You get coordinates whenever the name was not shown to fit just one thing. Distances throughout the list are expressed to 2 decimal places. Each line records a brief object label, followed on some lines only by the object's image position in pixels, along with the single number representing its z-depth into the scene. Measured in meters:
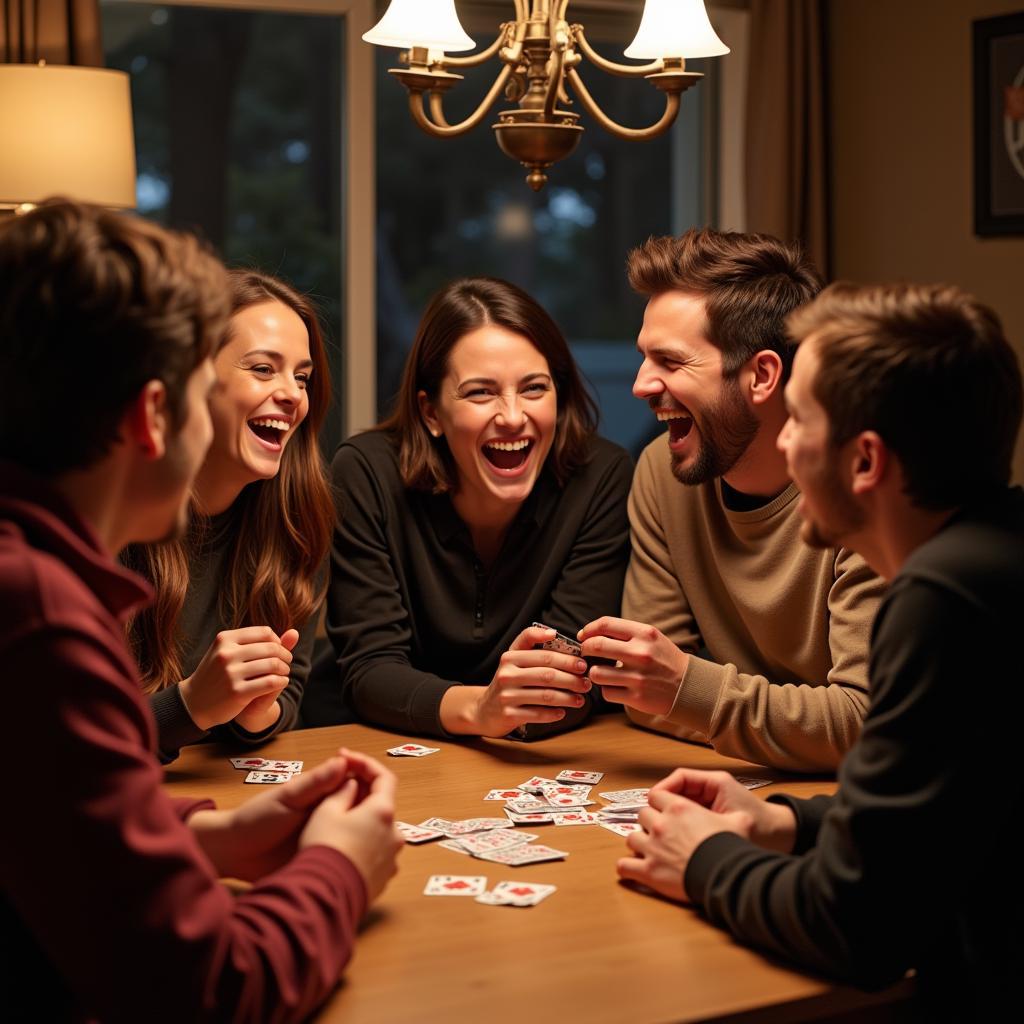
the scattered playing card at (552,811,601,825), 1.94
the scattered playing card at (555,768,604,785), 2.15
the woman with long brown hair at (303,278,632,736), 2.71
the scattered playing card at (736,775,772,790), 2.11
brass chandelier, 2.27
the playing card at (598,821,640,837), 1.89
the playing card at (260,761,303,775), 2.19
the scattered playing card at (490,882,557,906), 1.63
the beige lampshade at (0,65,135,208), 3.70
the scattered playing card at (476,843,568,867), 1.77
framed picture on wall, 4.56
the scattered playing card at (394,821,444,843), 1.86
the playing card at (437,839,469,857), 1.82
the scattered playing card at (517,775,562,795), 2.09
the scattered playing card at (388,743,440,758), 2.30
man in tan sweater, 2.44
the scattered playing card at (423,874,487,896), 1.67
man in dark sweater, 1.35
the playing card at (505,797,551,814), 1.98
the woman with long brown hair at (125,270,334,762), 2.38
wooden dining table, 1.38
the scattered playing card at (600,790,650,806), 2.04
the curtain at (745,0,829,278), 5.21
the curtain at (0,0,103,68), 4.20
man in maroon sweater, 1.16
